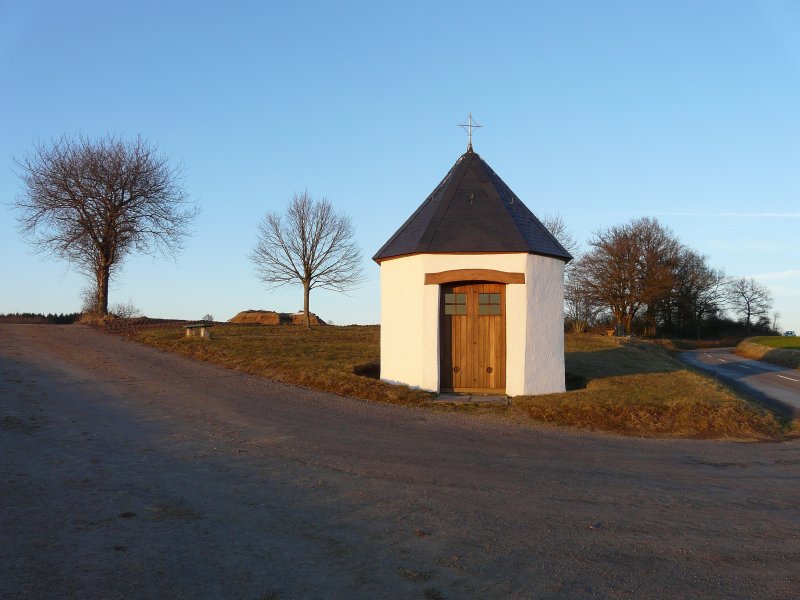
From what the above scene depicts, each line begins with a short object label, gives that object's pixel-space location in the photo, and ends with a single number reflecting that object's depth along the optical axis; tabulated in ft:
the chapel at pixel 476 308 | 47.73
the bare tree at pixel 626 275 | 166.09
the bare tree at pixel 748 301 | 213.87
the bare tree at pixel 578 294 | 167.90
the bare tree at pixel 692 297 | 185.06
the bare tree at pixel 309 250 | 112.16
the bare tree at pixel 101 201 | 87.25
